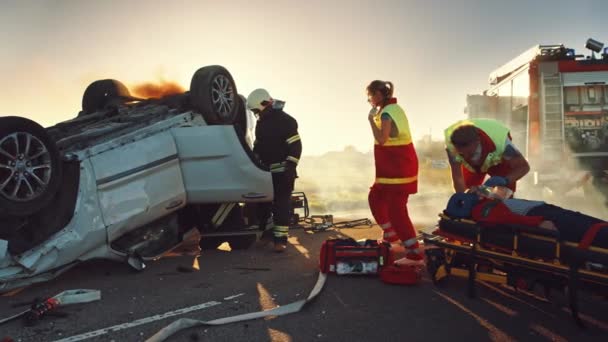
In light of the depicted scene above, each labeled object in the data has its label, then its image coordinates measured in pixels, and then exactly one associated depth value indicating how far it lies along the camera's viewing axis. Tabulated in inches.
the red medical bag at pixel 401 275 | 156.5
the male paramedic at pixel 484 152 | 149.8
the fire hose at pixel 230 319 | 109.8
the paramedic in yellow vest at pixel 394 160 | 181.2
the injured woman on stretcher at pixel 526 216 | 109.3
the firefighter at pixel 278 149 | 222.7
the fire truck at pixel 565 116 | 346.0
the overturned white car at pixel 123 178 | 149.9
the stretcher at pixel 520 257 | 107.7
